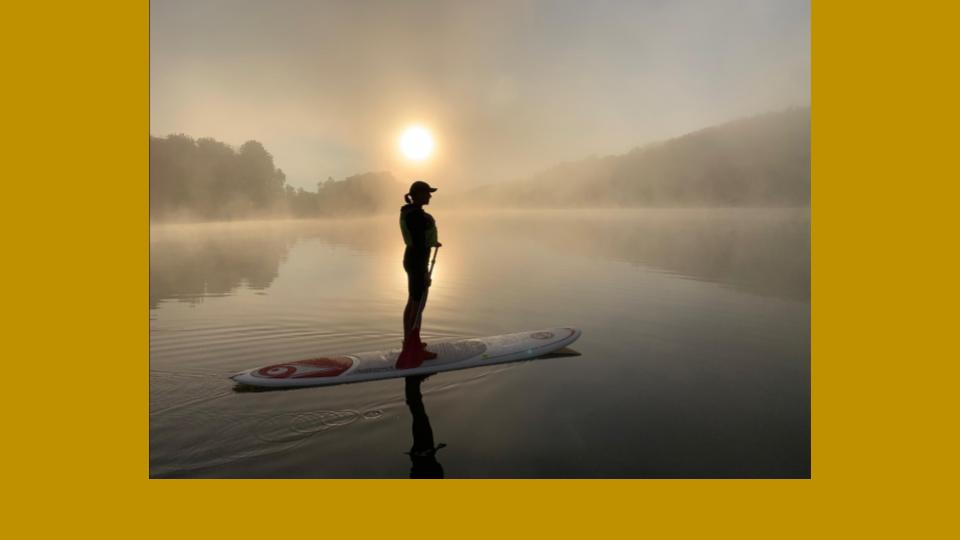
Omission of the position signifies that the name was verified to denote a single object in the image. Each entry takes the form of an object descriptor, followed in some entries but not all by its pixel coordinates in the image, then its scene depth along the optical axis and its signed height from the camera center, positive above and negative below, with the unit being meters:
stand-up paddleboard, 7.29 -1.68
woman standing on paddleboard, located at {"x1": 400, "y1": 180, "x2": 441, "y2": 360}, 7.72 +0.51
